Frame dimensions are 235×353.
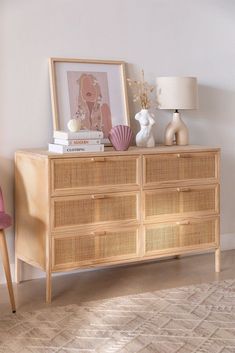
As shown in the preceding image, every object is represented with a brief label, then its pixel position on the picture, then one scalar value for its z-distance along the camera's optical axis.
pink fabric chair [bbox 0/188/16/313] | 3.31
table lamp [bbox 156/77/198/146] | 4.12
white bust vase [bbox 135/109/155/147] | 4.03
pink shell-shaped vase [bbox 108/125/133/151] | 3.79
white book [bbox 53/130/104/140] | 3.57
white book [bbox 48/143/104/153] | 3.54
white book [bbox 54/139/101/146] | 3.56
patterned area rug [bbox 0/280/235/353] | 2.83
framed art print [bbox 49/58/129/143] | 3.92
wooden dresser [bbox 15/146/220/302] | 3.53
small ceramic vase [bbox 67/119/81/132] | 3.64
